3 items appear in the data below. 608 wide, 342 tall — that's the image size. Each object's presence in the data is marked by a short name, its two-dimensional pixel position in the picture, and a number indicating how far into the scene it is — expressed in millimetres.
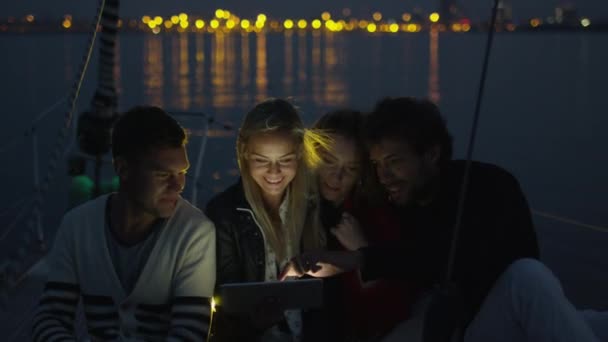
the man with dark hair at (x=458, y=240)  2779
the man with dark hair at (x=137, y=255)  2697
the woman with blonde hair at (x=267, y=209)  3010
